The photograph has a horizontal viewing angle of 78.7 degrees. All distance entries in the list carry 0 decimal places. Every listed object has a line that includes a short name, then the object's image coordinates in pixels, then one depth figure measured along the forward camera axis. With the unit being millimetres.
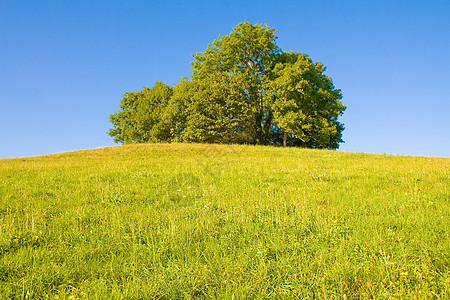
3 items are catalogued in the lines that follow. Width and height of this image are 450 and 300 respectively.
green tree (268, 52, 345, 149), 34906
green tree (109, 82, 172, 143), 46231
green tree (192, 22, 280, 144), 38531
